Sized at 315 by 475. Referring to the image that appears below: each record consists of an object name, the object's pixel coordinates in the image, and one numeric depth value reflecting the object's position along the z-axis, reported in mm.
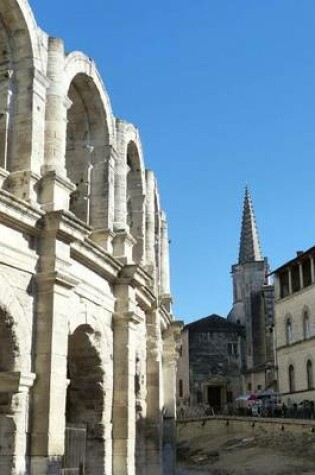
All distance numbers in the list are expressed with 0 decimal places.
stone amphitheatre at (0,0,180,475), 11617
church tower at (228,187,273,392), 55969
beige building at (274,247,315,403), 39938
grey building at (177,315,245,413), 56219
